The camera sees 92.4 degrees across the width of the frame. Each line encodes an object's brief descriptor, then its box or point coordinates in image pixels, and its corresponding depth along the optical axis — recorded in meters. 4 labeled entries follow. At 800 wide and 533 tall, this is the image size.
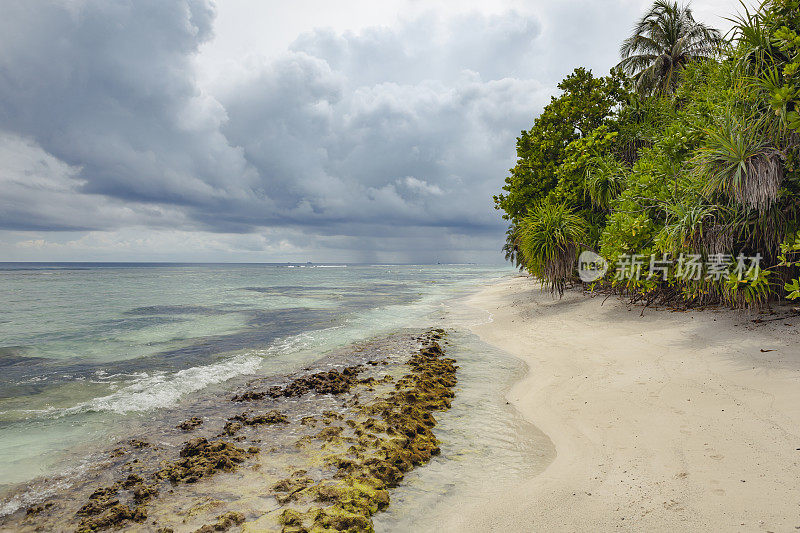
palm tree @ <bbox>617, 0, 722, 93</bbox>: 25.17
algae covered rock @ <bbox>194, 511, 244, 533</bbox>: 3.50
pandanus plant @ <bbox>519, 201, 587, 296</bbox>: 16.14
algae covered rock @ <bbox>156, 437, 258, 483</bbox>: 4.55
